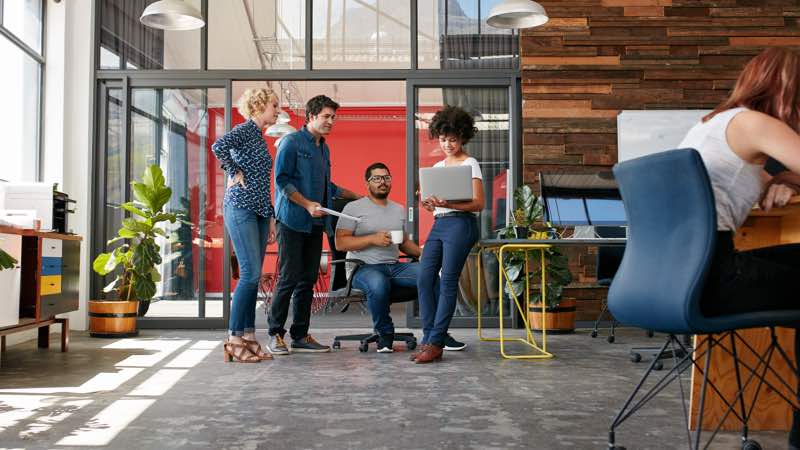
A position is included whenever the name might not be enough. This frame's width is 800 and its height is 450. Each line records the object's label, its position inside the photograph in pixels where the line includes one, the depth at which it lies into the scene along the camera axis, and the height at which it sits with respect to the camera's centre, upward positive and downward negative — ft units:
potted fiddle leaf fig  18.03 -0.42
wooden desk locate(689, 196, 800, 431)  8.09 -1.50
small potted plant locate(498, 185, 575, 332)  18.44 -0.71
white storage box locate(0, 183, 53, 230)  15.43 +0.99
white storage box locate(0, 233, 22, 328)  13.20 -0.68
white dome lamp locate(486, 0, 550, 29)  16.55 +5.13
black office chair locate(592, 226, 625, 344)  17.29 -0.35
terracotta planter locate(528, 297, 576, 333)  18.76 -1.79
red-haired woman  6.00 +0.67
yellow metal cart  12.77 -0.04
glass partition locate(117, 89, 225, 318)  20.35 +1.88
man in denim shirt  14.23 +0.59
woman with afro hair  13.30 +0.09
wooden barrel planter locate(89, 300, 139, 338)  17.98 -1.71
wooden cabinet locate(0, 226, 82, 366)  14.43 -0.68
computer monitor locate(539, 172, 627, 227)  15.33 +0.97
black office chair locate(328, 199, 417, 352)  15.15 -0.94
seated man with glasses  14.94 +0.00
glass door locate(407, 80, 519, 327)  20.38 +2.91
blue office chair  5.92 -0.03
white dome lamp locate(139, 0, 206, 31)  16.16 +5.05
